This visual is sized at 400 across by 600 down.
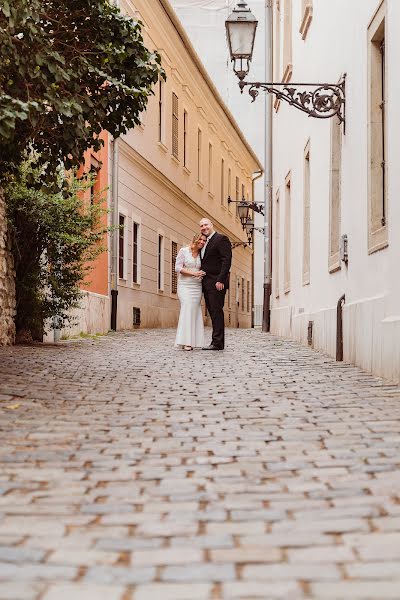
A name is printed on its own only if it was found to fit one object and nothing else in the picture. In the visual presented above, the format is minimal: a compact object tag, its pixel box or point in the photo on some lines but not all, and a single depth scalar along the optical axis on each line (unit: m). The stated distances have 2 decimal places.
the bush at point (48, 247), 13.48
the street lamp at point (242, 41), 12.52
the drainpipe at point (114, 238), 21.53
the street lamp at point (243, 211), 27.38
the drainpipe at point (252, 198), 46.72
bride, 13.70
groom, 13.66
